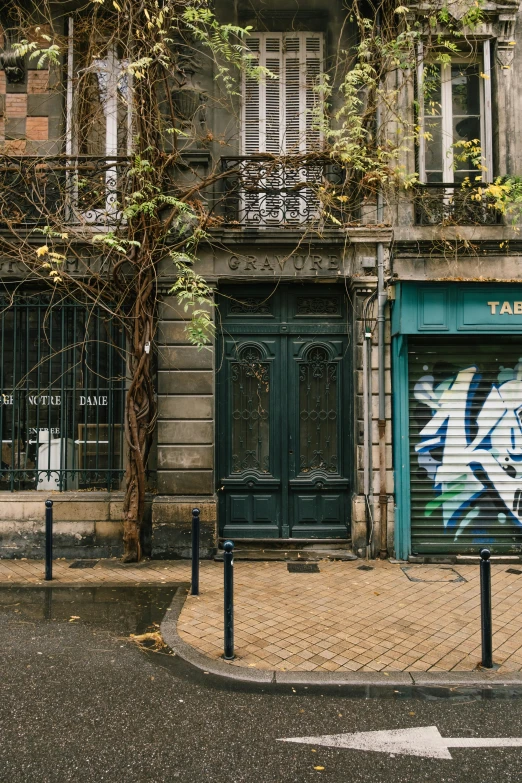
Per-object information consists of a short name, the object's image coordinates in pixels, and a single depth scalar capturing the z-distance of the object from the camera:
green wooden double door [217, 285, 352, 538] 8.51
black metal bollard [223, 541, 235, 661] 4.97
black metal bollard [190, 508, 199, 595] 6.51
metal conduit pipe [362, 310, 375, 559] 8.08
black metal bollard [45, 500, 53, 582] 7.09
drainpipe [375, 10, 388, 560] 8.05
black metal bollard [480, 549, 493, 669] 4.82
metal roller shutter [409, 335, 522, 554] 8.23
